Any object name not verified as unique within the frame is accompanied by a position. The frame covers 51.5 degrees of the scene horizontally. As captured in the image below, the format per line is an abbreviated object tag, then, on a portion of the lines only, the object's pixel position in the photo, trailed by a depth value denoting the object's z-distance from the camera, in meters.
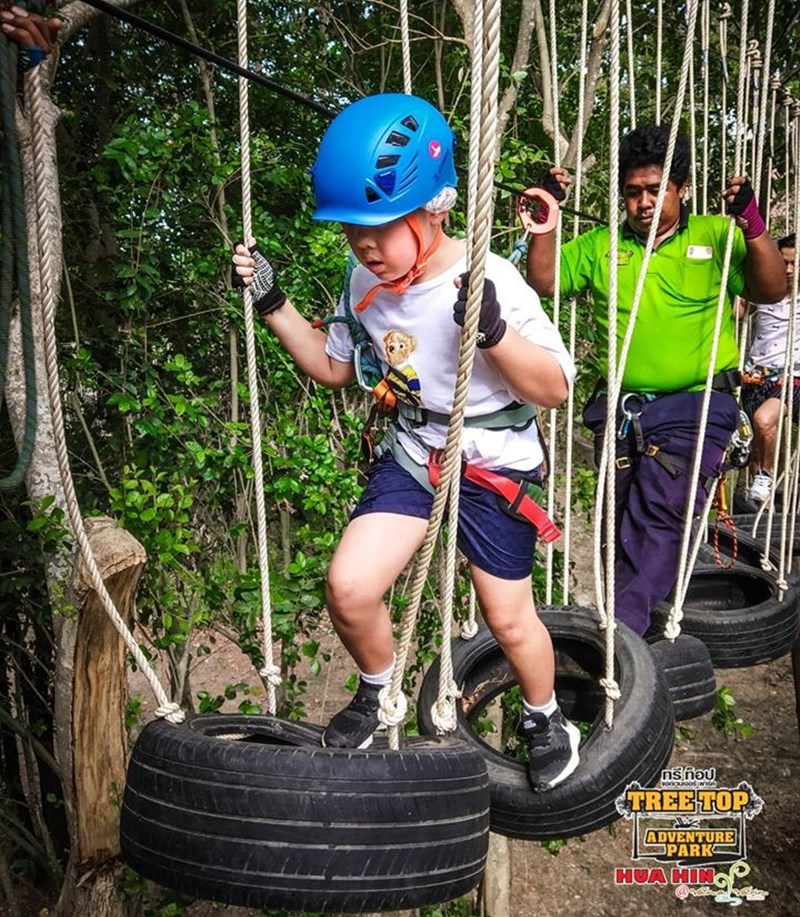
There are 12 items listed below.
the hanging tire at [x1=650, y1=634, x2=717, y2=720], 2.21
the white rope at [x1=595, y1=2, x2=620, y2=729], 1.66
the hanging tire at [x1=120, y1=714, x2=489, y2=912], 1.18
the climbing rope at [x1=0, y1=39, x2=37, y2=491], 1.07
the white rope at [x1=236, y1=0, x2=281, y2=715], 1.42
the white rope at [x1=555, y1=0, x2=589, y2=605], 2.34
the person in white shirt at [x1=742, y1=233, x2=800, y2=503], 4.68
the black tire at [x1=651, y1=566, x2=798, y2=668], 2.57
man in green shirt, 2.33
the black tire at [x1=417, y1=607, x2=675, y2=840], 1.69
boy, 1.41
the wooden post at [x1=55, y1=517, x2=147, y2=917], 2.01
